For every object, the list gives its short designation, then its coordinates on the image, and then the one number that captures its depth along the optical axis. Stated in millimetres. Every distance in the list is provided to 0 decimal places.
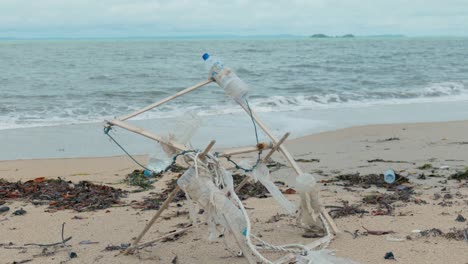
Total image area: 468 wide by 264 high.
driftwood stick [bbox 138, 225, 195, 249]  3650
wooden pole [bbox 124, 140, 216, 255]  3014
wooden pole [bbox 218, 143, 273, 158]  3262
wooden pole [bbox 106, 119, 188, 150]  3166
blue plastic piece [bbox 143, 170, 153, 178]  3086
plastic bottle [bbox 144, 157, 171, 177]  3109
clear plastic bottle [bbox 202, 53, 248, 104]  3572
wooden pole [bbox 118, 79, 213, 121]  3492
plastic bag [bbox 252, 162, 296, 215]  3510
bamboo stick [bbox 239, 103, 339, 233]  3825
